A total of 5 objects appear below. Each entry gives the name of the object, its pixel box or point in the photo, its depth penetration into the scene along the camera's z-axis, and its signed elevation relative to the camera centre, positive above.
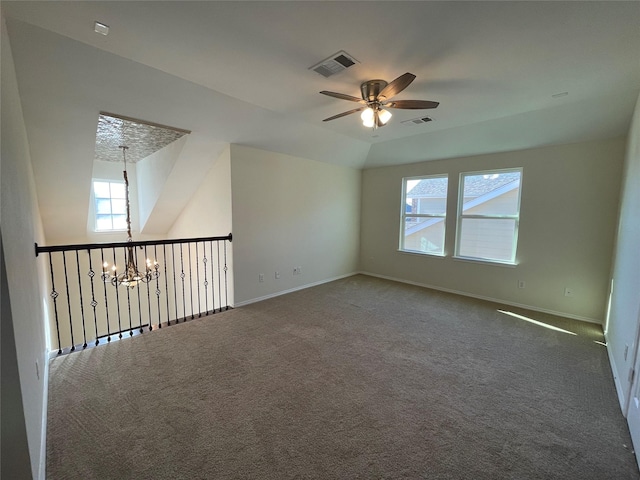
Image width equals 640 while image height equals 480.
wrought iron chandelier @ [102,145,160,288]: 3.66 -0.92
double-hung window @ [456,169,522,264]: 4.28 -0.01
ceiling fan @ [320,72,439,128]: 2.30 +1.06
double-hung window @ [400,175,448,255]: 5.10 +0.00
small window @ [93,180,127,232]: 5.88 +0.14
